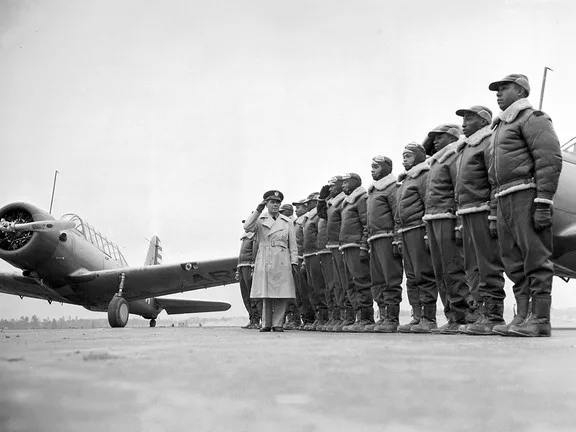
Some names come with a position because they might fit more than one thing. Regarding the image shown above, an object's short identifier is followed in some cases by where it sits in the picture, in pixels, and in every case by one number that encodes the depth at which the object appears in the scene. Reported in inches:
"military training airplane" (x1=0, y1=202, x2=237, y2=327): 552.4
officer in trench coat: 284.5
